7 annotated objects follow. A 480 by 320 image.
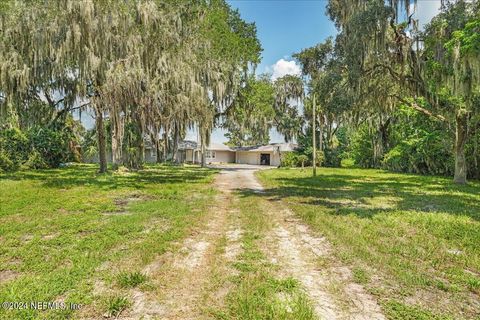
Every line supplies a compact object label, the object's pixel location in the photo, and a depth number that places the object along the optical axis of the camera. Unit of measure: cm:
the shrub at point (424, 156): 2015
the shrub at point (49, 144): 2164
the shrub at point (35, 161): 2072
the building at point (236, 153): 4326
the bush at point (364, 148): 3262
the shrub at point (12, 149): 1786
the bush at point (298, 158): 3244
